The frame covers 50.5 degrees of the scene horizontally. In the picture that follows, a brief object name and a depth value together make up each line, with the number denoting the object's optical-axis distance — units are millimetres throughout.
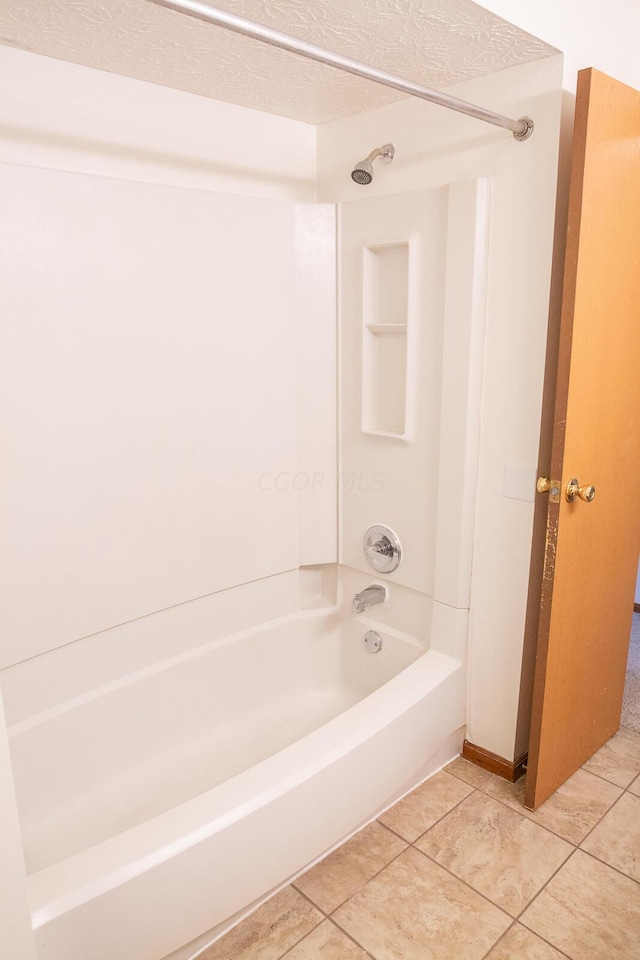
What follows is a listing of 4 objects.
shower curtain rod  1116
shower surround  1741
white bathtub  1391
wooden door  1702
